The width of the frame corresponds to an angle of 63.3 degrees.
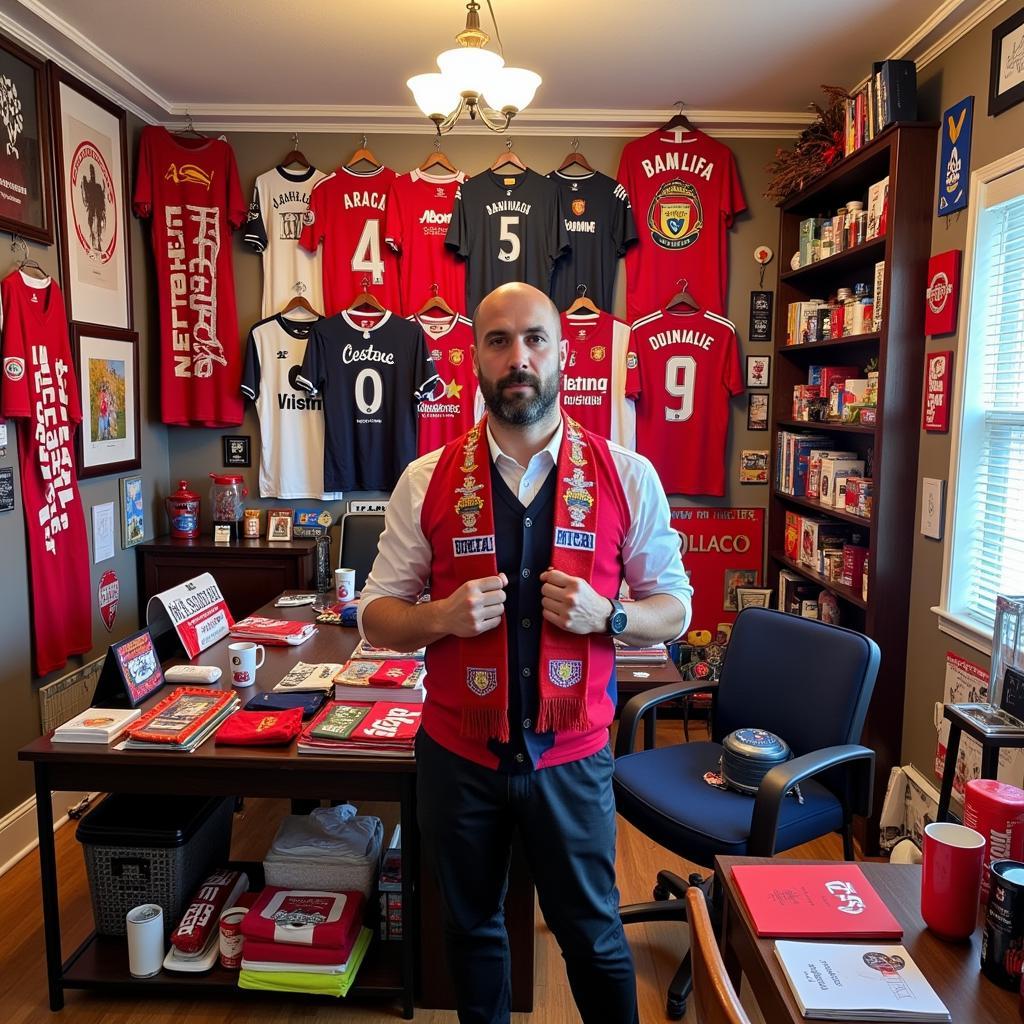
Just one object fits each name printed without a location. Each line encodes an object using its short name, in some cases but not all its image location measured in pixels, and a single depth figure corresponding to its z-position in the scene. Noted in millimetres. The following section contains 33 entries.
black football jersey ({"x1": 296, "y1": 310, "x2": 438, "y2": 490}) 4184
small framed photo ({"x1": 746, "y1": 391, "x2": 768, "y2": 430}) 4328
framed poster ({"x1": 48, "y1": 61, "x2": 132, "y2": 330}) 3320
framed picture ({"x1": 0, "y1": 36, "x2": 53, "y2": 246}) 2916
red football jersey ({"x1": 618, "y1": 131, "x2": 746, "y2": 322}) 4137
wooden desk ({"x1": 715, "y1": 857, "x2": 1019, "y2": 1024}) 1080
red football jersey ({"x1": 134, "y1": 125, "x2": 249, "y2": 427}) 4023
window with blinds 2637
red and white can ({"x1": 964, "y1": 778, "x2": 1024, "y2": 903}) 1235
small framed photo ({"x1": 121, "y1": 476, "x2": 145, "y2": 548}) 3898
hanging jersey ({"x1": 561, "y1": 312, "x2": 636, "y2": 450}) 4215
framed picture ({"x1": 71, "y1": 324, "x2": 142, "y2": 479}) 3490
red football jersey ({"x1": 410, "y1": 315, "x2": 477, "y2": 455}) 4250
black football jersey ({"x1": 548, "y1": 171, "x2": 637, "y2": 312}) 4168
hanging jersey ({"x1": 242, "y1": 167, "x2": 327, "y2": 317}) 4191
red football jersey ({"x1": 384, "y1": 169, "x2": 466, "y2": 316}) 4195
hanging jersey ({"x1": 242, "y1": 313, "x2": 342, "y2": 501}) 4242
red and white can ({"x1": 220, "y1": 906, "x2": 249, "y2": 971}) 2172
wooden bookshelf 2961
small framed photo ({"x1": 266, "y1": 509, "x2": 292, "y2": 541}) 4230
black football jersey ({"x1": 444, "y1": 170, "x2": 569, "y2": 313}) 4152
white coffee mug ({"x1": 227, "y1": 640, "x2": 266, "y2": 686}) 2412
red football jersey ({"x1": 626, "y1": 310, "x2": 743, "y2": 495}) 4242
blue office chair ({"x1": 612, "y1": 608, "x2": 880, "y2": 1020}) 2098
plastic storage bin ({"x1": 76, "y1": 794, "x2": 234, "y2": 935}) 2234
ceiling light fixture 2451
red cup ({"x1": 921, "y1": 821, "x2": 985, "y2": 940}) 1188
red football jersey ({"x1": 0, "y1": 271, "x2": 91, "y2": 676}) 2951
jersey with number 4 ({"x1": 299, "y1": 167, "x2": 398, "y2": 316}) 4191
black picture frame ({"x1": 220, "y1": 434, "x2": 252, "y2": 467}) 4383
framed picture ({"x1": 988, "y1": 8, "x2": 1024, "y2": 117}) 2518
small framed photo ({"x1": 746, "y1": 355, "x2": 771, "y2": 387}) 4293
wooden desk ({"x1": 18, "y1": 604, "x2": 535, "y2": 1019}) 2014
